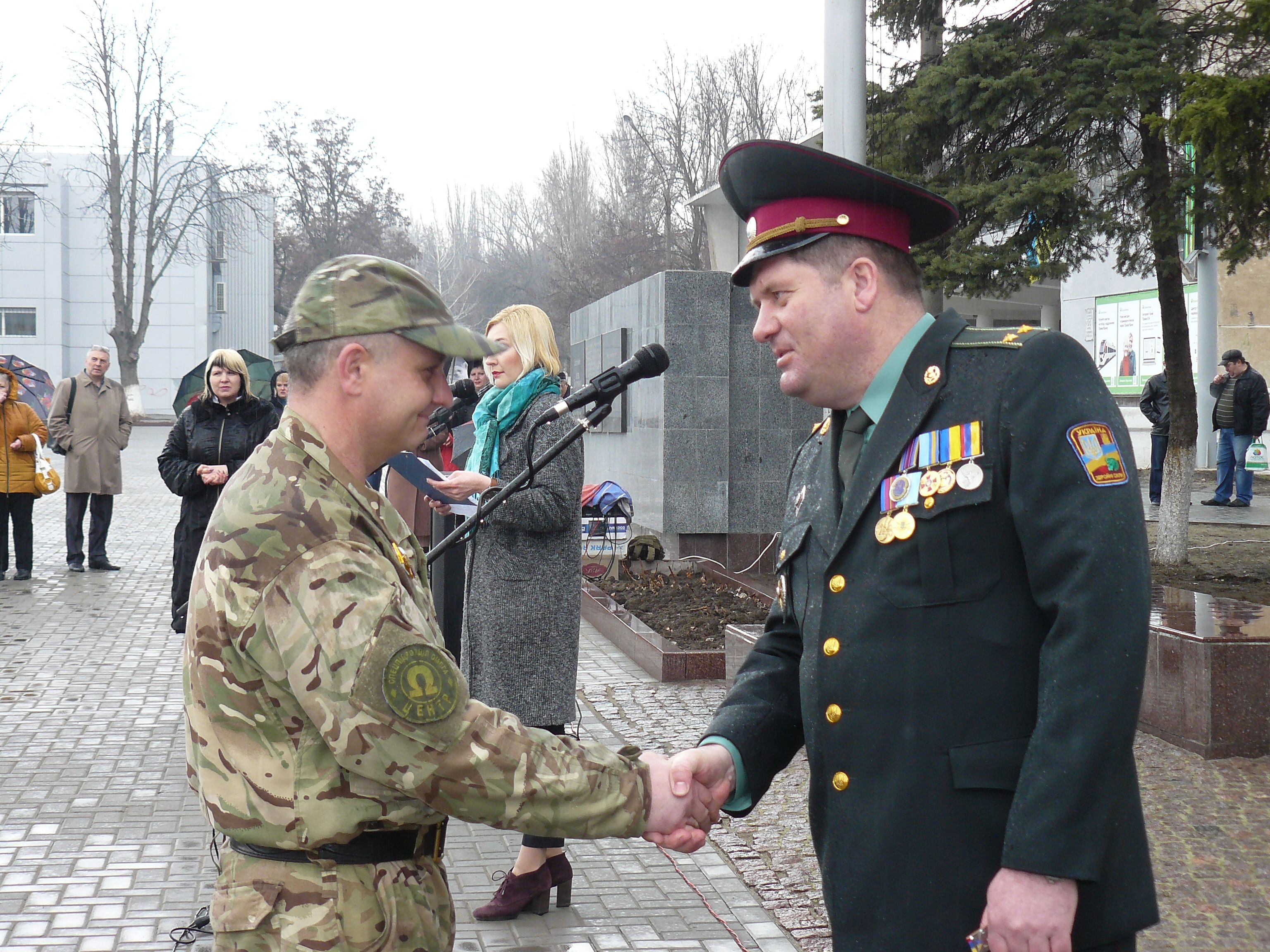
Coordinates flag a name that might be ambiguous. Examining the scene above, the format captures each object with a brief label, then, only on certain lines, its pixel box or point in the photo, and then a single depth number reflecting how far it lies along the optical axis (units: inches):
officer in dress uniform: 76.8
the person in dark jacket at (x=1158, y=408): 661.9
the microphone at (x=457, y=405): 292.4
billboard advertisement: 991.6
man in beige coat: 520.7
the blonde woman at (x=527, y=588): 181.2
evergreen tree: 379.9
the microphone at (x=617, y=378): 156.3
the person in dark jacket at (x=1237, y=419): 690.2
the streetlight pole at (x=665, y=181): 1573.6
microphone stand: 159.8
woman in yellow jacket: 492.4
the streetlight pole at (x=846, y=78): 275.6
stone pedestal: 222.2
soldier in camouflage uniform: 77.1
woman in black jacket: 339.6
